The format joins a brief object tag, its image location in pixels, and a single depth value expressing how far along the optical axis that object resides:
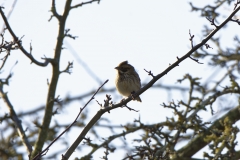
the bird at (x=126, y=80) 16.47
